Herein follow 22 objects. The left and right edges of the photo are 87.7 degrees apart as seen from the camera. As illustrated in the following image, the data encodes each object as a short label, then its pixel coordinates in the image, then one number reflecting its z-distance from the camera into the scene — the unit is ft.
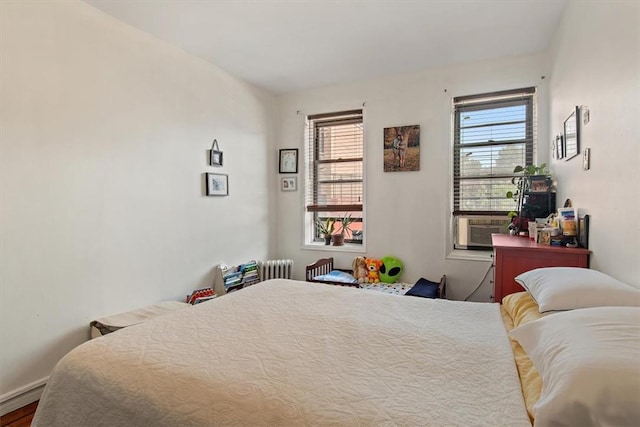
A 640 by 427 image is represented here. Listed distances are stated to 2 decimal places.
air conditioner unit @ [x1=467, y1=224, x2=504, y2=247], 11.28
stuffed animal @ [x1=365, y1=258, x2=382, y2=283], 12.14
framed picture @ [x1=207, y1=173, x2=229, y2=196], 11.16
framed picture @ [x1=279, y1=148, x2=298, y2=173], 14.15
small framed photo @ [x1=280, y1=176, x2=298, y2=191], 14.16
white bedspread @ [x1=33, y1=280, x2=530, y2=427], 2.99
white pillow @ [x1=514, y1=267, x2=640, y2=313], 3.78
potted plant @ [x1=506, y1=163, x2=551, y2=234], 9.14
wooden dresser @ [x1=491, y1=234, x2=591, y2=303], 6.46
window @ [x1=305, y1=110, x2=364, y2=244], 13.48
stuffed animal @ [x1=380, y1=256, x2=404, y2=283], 12.09
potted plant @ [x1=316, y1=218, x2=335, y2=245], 13.84
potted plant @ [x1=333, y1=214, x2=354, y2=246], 13.56
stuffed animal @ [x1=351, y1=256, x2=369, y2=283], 12.17
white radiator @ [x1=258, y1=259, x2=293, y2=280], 13.04
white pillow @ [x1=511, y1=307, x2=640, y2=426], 2.18
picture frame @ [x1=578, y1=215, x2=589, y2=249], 6.38
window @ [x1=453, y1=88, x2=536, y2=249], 10.98
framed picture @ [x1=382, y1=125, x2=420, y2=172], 11.96
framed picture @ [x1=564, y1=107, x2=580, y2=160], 6.80
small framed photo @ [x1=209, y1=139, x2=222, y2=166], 11.25
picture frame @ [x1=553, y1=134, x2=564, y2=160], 8.16
